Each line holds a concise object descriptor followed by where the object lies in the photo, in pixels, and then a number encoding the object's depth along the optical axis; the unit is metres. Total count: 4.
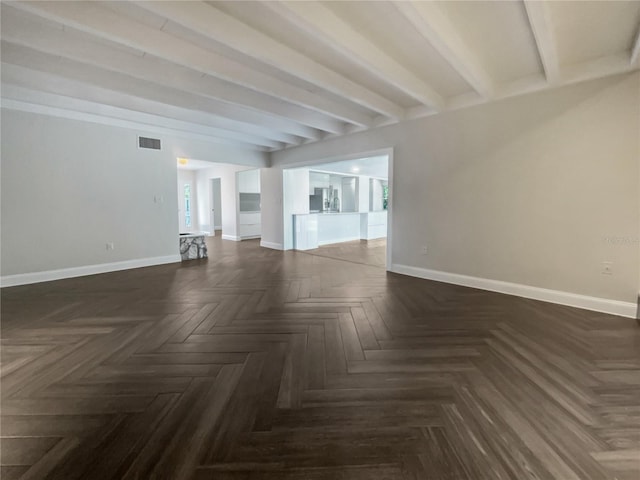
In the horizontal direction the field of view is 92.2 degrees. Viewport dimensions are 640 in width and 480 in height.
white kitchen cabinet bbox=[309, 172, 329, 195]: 9.67
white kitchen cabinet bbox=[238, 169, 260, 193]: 9.80
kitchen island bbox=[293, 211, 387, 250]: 7.69
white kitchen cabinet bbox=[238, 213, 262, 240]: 9.68
